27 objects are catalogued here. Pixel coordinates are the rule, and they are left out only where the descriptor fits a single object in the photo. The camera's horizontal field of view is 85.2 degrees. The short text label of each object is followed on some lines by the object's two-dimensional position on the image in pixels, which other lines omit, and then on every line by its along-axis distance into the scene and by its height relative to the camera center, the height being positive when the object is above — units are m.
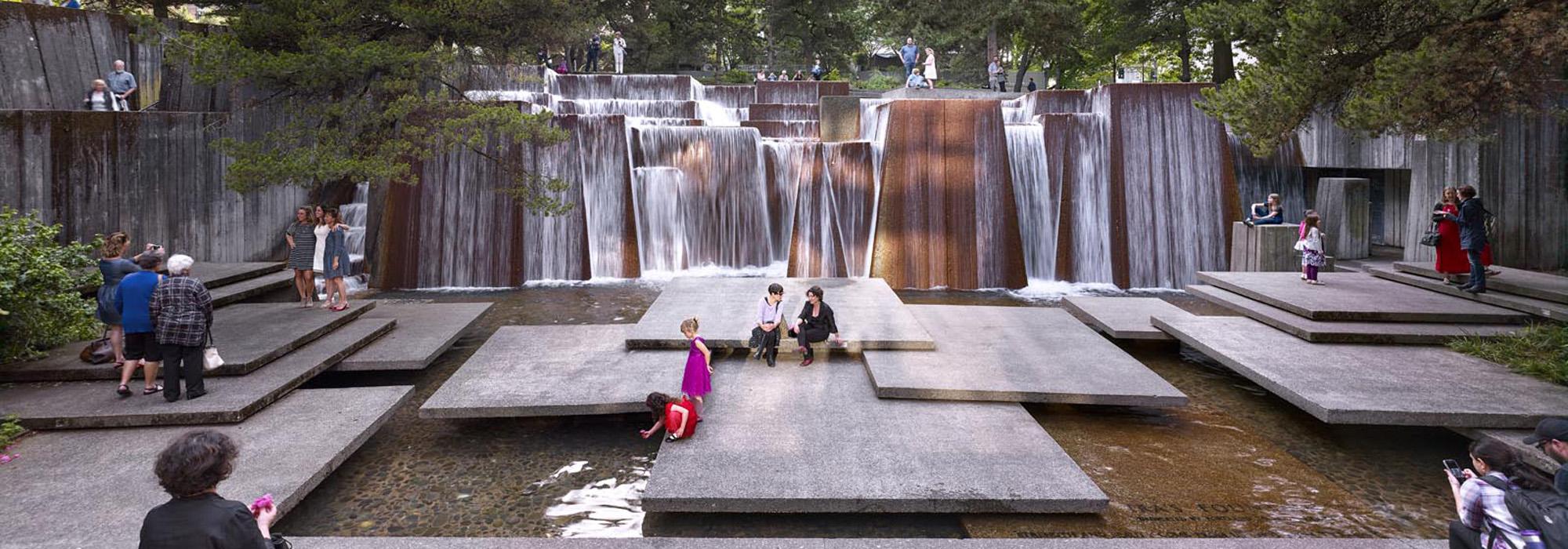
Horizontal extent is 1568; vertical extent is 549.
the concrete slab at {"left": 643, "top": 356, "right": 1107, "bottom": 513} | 5.14 -1.47
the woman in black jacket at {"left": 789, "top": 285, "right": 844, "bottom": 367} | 8.34 -0.82
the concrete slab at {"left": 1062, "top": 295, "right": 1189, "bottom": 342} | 9.99 -0.95
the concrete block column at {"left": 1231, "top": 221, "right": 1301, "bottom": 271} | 13.33 -0.14
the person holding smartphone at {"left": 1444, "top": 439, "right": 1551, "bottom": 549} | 3.50 -1.08
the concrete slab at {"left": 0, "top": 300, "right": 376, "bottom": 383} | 7.22 -0.93
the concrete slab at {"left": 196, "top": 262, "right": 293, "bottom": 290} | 11.16 -0.38
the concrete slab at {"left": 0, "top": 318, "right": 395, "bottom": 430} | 6.27 -1.22
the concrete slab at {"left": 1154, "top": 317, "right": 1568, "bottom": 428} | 6.22 -1.18
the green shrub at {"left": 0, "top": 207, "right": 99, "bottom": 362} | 6.88 -0.35
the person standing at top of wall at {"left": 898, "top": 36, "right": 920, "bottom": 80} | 25.86 +5.70
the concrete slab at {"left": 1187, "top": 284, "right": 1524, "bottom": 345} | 8.50 -0.94
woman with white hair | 6.27 -0.56
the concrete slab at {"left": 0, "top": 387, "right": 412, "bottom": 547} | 4.72 -1.45
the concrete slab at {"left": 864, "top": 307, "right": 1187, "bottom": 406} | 7.17 -1.19
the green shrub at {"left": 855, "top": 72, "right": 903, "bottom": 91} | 36.06 +6.85
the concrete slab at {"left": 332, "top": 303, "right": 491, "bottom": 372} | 8.34 -1.03
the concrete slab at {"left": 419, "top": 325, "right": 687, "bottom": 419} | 6.86 -1.21
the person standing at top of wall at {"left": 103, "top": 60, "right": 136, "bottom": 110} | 14.72 +2.81
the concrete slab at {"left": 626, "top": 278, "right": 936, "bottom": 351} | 8.71 -0.84
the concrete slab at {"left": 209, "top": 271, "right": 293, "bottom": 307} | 10.48 -0.58
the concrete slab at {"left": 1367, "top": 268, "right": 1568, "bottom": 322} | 8.49 -0.68
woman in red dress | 10.09 -0.11
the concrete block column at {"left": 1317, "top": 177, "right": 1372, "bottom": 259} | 15.35 +0.34
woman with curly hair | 2.75 -0.86
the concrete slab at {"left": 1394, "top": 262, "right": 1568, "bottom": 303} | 9.04 -0.52
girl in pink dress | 6.50 -0.95
